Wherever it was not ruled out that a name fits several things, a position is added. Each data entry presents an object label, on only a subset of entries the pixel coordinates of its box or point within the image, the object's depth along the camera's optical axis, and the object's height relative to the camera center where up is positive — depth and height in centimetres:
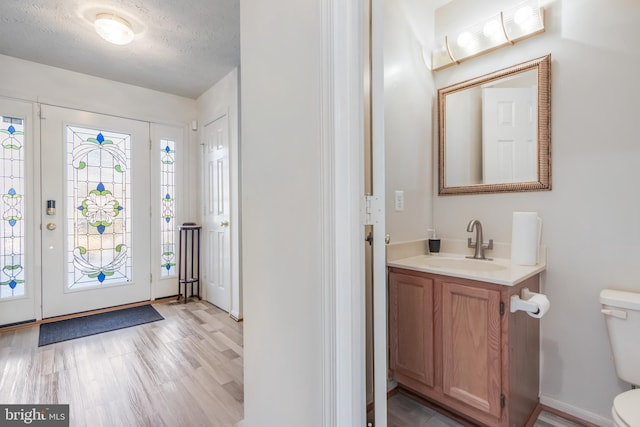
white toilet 130 -54
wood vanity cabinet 136 -69
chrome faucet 185 -21
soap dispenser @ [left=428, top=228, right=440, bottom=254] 205 -24
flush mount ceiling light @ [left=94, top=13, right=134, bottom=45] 215 +135
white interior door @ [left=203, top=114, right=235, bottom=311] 321 -3
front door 297 +0
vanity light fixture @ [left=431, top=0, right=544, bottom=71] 168 +108
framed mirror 169 +50
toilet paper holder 133 -43
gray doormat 263 -109
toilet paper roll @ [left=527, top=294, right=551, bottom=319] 133 -42
